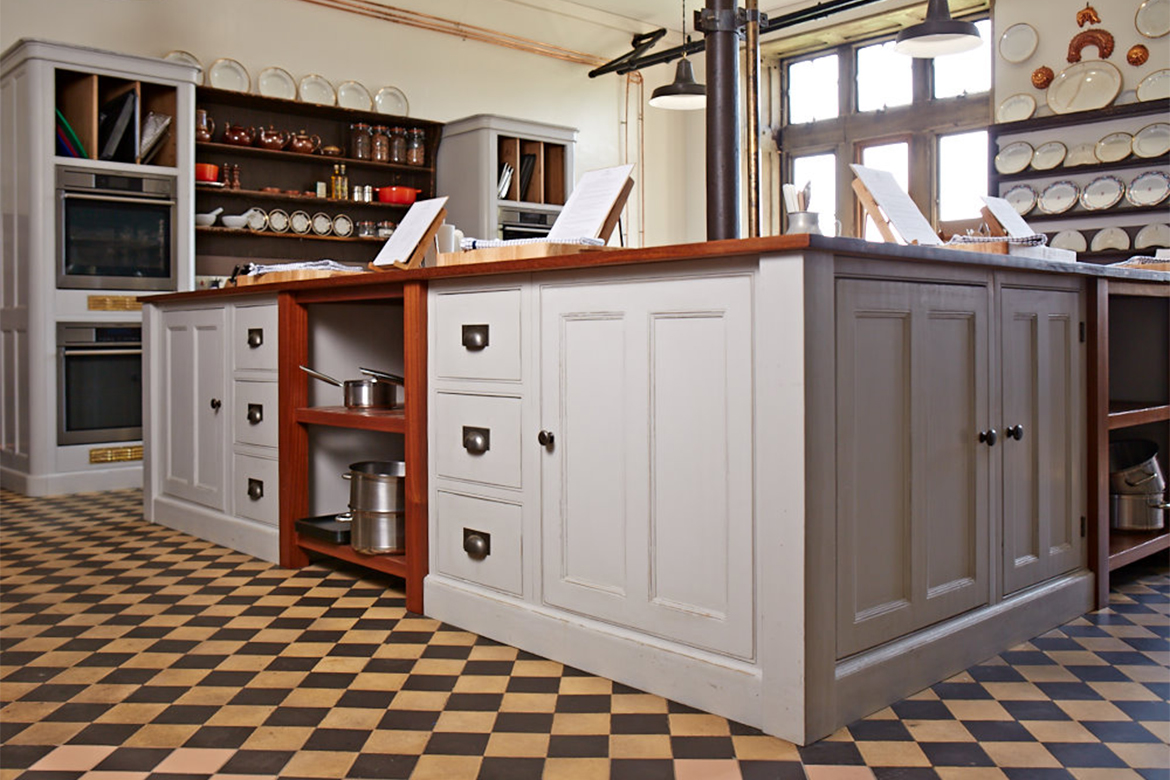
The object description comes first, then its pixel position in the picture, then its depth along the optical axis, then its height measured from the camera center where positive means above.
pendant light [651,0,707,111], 7.02 +2.03
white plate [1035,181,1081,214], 7.04 +1.27
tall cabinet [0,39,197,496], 5.34 +0.90
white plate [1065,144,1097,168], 7.01 +1.56
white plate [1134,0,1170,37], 6.76 +2.44
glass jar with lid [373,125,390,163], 7.29 +1.74
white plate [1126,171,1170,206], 6.64 +1.25
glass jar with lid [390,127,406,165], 7.42 +1.76
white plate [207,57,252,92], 6.76 +2.10
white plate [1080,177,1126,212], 6.85 +1.26
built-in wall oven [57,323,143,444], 5.44 +0.00
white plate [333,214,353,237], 7.20 +1.13
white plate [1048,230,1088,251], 6.98 +0.95
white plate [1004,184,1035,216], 7.20 +1.30
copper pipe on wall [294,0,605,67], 7.52 +2.86
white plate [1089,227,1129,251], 6.81 +0.93
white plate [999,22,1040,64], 7.41 +2.51
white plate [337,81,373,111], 7.38 +2.13
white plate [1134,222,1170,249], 6.64 +0.93
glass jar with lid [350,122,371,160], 7.20 +1.74
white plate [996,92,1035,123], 7.36 +2.00
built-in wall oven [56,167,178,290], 5.45 +0.86
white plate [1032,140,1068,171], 7.11 +1.58
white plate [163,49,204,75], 6.56 +2.17
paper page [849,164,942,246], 2.68 +0.47
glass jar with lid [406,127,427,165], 7.50 +1.76
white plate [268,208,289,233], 6.82 +1.11
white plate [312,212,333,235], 7.04 +1.12
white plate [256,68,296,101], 6.99 +2.11
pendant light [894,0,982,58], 5.75 +2.00
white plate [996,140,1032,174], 7.27 +1.61
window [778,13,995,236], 8.49 +2.28
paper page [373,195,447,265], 3.13 +0.48
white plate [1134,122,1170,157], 6.65 +1.58
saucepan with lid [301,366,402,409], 3.37 -0.03
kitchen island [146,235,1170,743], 1.95 -0.20
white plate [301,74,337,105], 7.20 +2.12
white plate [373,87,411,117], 7.57 +2.14
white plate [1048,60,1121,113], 6.98 +2.05
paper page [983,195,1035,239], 3.28 +0.53
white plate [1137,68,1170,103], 6.71 +1.96
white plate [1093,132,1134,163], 6.83 +1.58
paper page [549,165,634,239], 2.79 +0.51
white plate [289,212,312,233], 6.95 +1.12
